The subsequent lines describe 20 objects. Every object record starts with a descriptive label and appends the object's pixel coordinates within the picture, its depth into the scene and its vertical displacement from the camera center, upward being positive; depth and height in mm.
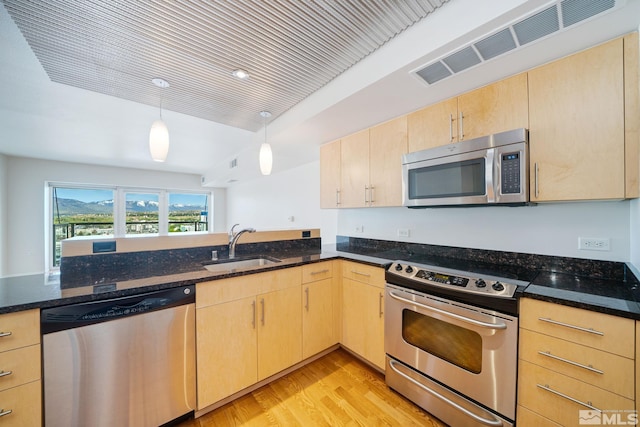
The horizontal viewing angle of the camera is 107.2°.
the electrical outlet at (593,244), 1455 -215
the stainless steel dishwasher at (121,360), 1156 -803
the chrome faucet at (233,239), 2150 -236
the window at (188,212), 6773 +54
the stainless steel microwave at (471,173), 1451 +270
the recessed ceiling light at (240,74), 1788 +1079
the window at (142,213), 6051 +35
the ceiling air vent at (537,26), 1083 +898
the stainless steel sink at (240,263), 2043 -459
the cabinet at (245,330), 1572 -867
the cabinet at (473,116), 1504 +689
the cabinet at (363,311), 1953 -875
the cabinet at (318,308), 2068 -873
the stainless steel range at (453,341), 1297 -833
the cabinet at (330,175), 2736 +453
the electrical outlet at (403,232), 2446 -214
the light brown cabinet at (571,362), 1007 -711
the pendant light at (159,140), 1703 +536
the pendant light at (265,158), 2180 +511
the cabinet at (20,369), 1039 -697
